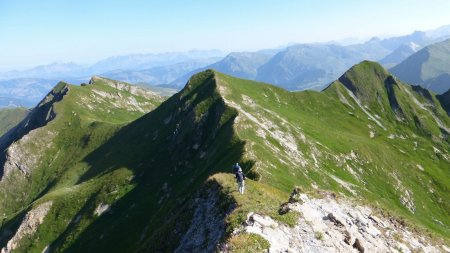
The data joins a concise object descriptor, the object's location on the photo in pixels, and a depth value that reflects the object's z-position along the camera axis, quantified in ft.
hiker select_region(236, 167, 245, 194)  111.75
